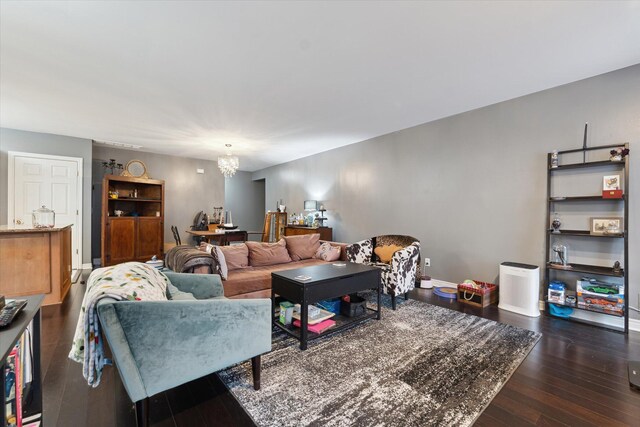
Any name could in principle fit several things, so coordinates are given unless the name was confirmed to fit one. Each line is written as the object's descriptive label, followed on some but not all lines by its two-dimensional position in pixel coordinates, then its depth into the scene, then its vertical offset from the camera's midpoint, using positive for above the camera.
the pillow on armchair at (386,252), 4.04 -0.64
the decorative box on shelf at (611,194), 2.79 +0.21
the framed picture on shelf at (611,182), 2.89 +0.35
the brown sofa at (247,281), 3.01 -0.86
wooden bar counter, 3.19 -0.72
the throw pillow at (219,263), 2.98 -0.63
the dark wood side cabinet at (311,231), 6.01 -0.51
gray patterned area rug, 1.61 -1.21
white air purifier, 3.19 -0.91
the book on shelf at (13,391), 1.03 -0.73
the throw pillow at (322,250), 4.34 -0.66
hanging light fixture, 5.26 +0.84
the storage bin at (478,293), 3.49 -1.07
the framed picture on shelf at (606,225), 2.88 -0.12
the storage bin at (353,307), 2.90 -1.07
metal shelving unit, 2.77 -0.21
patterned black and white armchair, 3.37 -0.68
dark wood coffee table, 2.38 -0.76
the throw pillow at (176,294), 2.03 -0.68
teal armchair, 1.30 -0.73
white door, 4.85 +0.25
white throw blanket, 1.27 -0.48
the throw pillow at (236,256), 3.50 -0.65
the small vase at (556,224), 3.20 -0.13
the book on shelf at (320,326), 2.51 -1.11
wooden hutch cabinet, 5.65 -0.31
